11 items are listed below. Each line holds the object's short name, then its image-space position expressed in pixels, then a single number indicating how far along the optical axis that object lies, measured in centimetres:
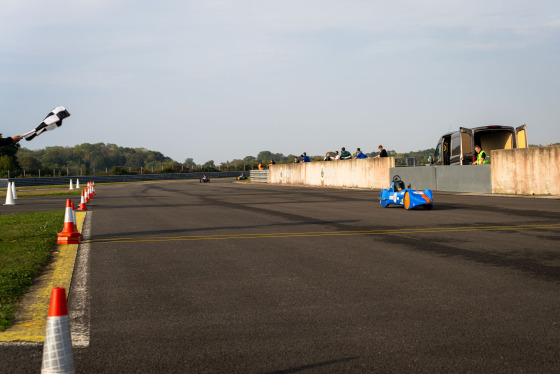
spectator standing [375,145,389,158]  3150
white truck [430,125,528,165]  2428
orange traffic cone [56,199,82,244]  1030
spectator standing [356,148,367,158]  3425
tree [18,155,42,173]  10131
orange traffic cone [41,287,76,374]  300
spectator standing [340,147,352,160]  3703
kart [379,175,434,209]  1602
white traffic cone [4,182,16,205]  2368
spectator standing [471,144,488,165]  2317
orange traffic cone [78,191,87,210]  1840
